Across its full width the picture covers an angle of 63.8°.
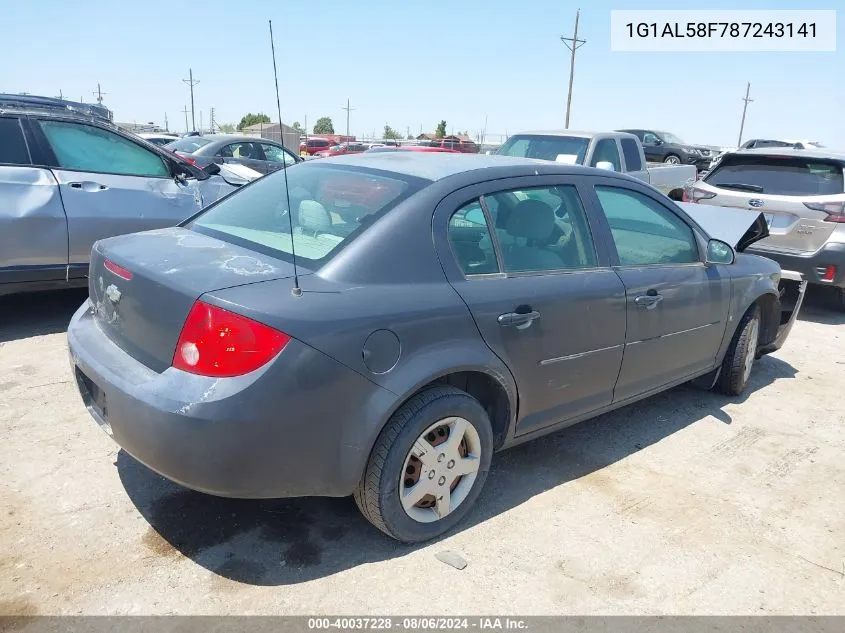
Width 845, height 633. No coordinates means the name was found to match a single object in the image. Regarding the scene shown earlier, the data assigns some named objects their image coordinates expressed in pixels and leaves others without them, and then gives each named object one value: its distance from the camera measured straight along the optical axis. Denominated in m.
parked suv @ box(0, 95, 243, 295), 4.95
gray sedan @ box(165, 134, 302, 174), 12.62
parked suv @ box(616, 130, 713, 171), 24.30
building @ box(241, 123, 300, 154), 32.84
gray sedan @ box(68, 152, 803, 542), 2.33
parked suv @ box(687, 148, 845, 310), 6.63
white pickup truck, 8.96
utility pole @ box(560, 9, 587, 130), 37.19
